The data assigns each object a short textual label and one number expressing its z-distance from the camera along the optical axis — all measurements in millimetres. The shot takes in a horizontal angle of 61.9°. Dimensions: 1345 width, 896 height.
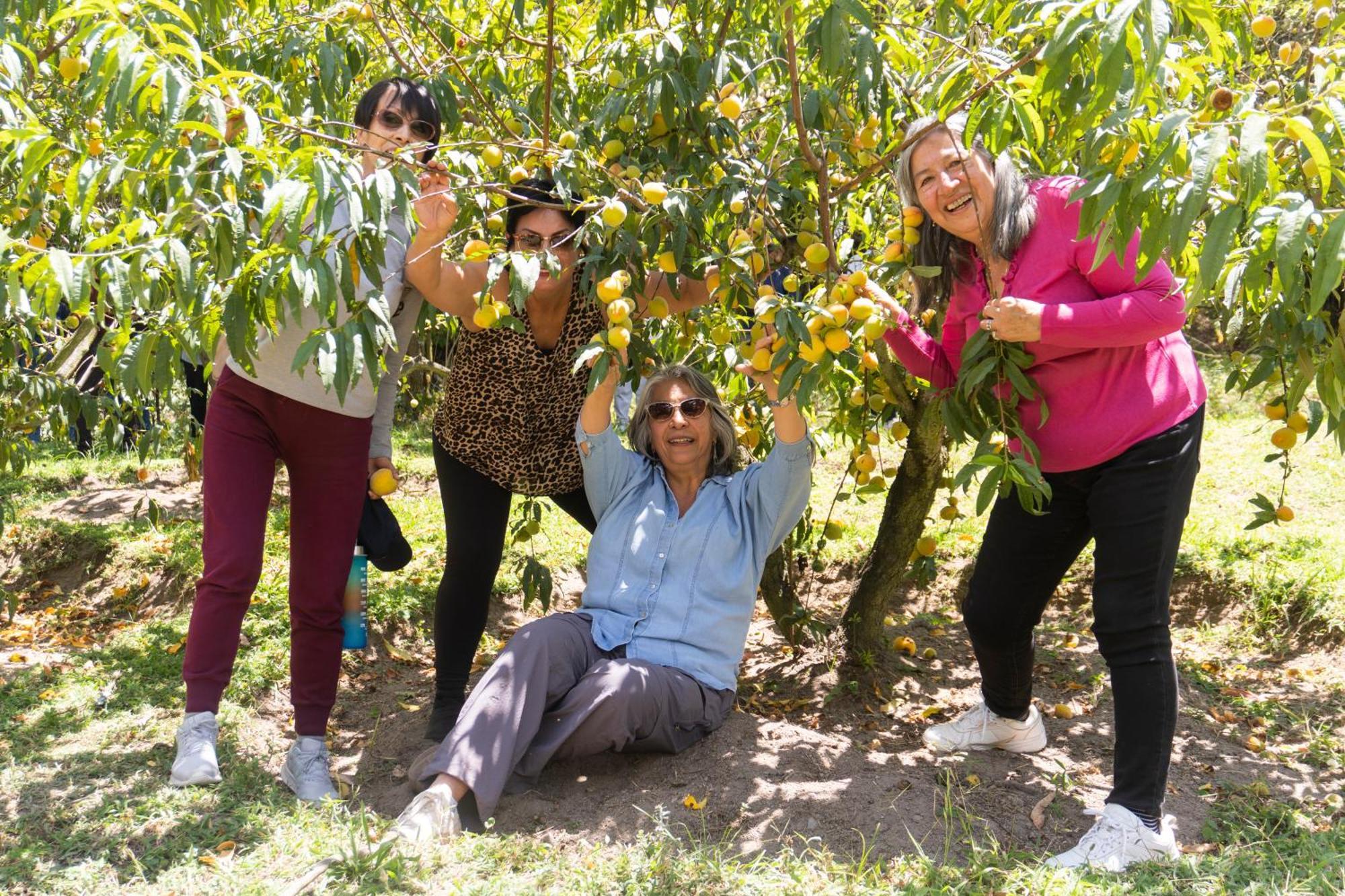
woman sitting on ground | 2566
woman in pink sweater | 2162
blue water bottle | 2959
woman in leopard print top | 2906
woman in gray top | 2553
